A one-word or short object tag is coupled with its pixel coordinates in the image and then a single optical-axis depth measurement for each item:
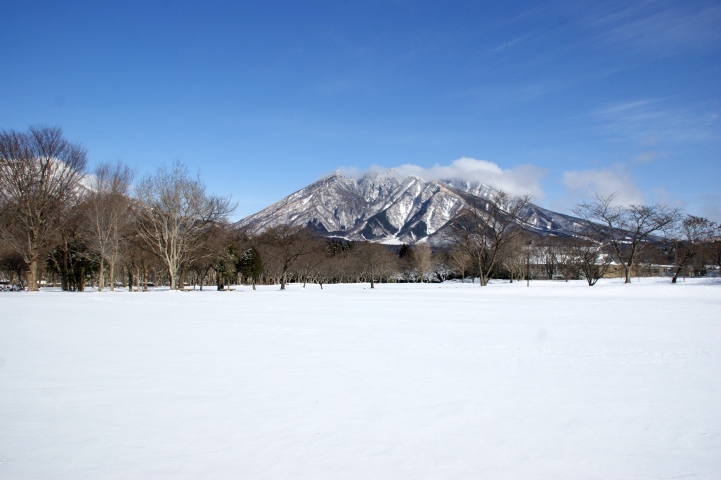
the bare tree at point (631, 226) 45.06
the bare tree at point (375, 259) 83.94
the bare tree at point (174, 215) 40.44
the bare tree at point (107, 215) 38.88
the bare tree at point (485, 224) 52.16
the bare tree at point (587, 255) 54.47
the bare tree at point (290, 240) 54.97
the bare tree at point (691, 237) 51.88
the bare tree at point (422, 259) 96.06
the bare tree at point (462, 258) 82.12
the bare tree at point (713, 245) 52.38
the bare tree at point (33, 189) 35.09
